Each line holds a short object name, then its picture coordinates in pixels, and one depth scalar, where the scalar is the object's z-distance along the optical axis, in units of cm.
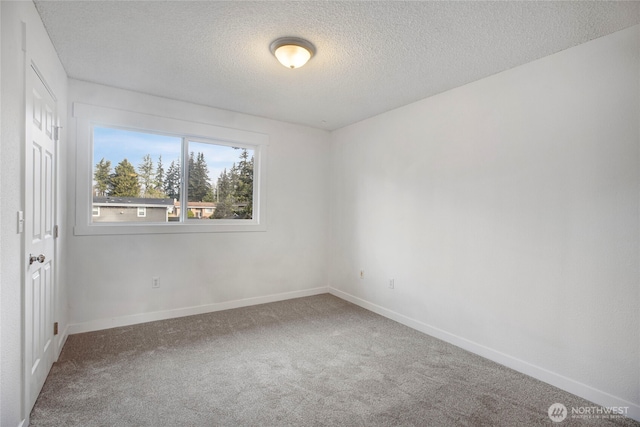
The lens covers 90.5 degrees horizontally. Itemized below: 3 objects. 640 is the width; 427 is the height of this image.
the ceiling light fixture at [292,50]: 225
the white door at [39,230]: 186
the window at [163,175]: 316
